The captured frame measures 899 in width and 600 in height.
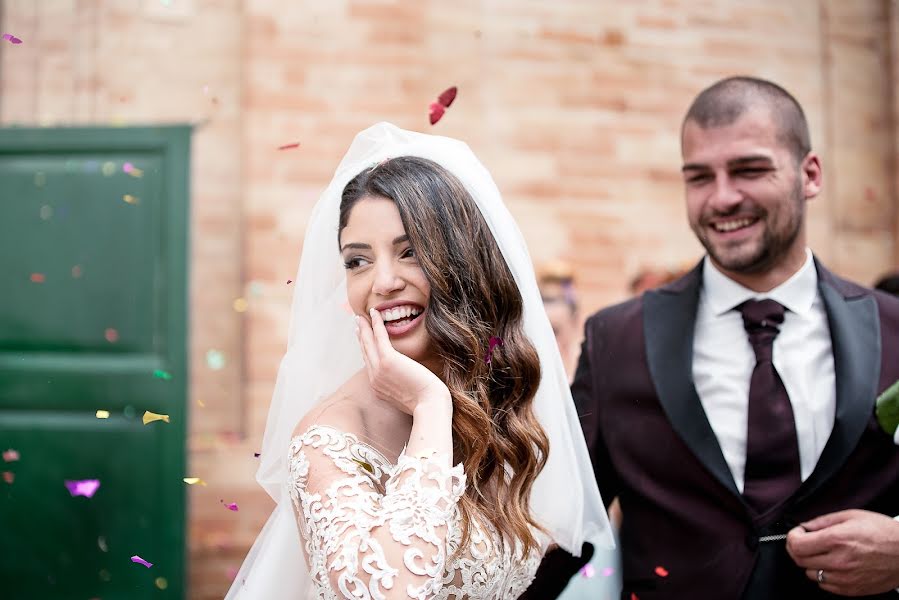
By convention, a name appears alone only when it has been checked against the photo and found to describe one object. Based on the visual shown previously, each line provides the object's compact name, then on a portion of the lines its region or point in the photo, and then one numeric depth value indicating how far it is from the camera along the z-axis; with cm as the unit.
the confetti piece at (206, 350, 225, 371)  498
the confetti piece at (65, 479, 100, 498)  440
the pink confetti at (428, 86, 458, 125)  229
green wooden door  442
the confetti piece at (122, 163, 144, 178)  454
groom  230
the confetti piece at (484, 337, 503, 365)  205
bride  168
